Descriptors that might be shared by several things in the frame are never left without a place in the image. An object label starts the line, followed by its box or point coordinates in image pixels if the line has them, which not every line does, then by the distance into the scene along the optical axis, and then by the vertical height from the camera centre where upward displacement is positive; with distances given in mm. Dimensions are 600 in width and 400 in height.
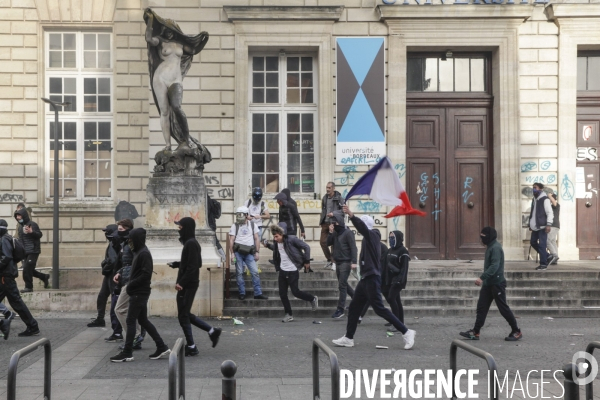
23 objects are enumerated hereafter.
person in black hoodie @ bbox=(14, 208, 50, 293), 16531 -954
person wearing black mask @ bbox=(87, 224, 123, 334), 11945 -1357
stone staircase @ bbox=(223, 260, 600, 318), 14805 -1818
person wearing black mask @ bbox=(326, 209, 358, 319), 13812 -972
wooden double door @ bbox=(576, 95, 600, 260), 19812 +564
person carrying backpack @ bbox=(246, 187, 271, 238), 16688 -151
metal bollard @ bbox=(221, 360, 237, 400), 5293 -1207
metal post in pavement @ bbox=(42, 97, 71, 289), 16641 -433
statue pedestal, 14219 -734
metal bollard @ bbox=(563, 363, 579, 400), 5199 -1201
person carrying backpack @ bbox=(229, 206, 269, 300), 14734 -942
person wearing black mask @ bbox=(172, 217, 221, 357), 10531 -1127
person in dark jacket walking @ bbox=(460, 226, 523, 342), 11883 -1302
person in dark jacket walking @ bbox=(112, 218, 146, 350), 10773 -1122
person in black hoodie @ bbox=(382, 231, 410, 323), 12461 -1044
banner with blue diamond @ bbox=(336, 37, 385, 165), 19516 +2411
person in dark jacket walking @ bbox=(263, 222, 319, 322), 13852 -1109
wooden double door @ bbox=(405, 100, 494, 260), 20094 +511
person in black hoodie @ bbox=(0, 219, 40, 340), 12281 -1263
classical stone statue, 14859 +2132
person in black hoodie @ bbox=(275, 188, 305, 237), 16516 -311
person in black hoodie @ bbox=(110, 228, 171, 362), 10188 -1233
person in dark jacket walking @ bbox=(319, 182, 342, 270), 16641 -229
